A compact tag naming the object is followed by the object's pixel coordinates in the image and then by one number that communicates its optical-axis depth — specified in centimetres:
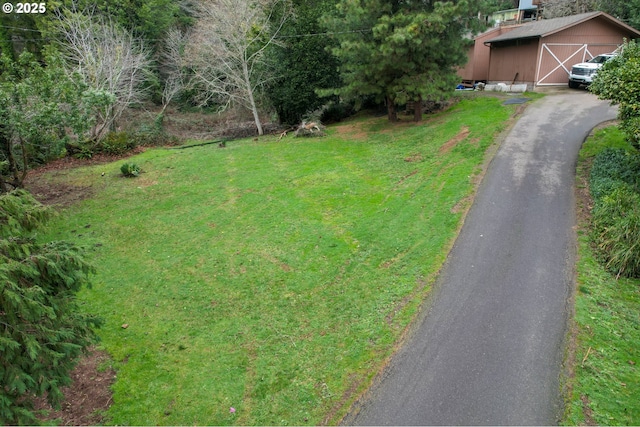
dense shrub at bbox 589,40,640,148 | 809
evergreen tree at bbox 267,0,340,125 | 2033
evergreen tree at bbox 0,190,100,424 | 339
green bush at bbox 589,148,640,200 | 866
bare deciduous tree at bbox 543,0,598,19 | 2867
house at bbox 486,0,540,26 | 3609
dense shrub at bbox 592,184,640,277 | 670
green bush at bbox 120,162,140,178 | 1473
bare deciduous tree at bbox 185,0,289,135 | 1942
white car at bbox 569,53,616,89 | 1894
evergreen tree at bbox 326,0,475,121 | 1452
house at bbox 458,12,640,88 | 2019
